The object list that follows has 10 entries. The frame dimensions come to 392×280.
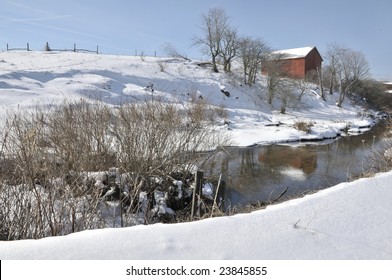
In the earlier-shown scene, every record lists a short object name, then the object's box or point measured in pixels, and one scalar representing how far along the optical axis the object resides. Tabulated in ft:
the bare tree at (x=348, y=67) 154.20
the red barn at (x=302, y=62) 170.81
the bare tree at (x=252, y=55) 134.21
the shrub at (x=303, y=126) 78.73
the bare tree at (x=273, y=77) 115.85
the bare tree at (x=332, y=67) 155.74
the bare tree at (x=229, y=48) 140.36
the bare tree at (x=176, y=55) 158.51
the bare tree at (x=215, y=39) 142.41
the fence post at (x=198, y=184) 23.17
